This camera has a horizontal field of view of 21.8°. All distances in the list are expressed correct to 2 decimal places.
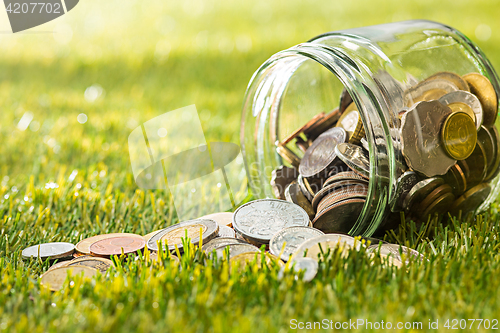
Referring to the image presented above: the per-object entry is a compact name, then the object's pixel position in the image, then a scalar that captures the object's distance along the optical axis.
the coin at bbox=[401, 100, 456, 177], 0.52
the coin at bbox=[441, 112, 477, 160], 0.52
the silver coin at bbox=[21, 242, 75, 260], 0.53
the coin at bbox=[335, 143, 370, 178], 0.53
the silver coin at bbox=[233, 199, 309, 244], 0.52
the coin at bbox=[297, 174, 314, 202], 0.54
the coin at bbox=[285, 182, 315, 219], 0.55
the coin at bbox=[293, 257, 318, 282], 0.49
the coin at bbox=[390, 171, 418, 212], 0.52
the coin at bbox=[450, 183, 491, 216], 0.54
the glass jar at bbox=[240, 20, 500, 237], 0.52
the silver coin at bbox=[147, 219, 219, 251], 0.52
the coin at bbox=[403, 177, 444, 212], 0.52
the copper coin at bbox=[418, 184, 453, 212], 0.52
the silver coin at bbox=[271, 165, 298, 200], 0.57
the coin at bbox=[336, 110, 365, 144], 0.53
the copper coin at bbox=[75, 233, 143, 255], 0.53
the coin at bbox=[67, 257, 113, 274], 0.51
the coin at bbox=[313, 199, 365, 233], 0.53
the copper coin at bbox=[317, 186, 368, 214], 0.53
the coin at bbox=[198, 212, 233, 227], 0.55
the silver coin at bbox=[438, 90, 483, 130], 0.53
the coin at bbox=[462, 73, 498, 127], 0.54
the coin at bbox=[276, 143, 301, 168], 0.57
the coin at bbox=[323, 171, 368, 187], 0.53
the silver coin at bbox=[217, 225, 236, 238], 0.53
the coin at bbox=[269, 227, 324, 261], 0.51
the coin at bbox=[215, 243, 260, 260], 0.51
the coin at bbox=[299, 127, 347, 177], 0.54
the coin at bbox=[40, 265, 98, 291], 0.50
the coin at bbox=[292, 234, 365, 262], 0.50
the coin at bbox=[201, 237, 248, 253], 0.52
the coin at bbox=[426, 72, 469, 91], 0.54
